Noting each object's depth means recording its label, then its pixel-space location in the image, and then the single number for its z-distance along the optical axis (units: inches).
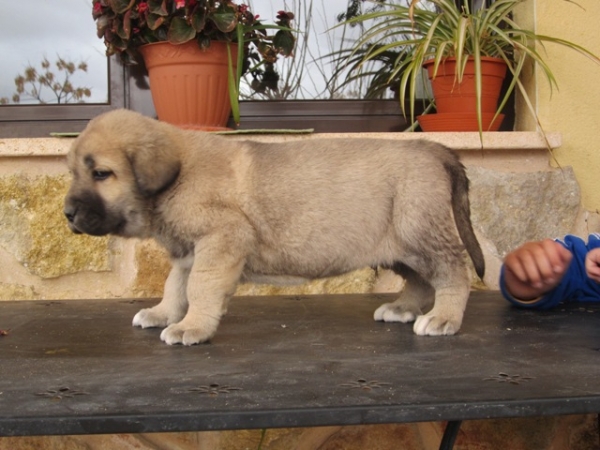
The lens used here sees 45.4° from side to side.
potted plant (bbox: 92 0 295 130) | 108.8
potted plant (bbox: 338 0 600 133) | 108.6
